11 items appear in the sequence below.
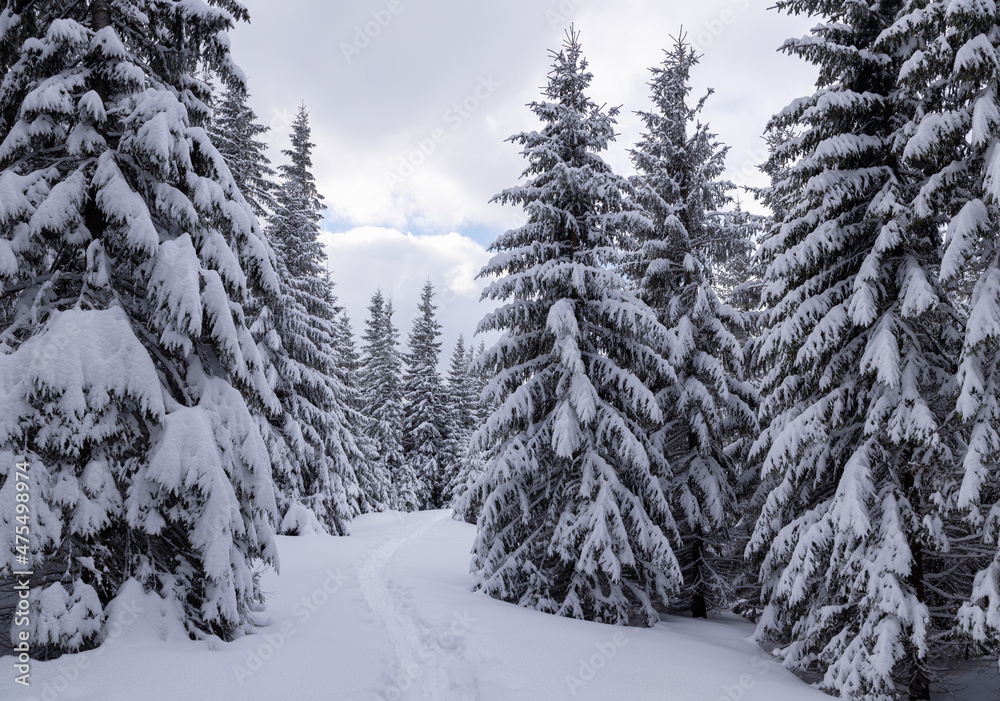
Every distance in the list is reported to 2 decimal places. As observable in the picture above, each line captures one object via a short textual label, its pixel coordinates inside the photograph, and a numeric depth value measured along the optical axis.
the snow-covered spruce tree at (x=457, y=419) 42.06
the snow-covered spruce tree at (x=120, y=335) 5.75
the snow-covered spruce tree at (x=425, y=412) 42.09
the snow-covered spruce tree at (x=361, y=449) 28.11
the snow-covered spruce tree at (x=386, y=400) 38.38
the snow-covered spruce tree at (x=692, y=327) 12.80
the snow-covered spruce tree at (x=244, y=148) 19.28
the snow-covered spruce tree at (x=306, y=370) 20.14
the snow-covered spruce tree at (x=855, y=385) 7.37
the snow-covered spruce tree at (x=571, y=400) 10.45
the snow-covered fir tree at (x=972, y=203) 6.47
